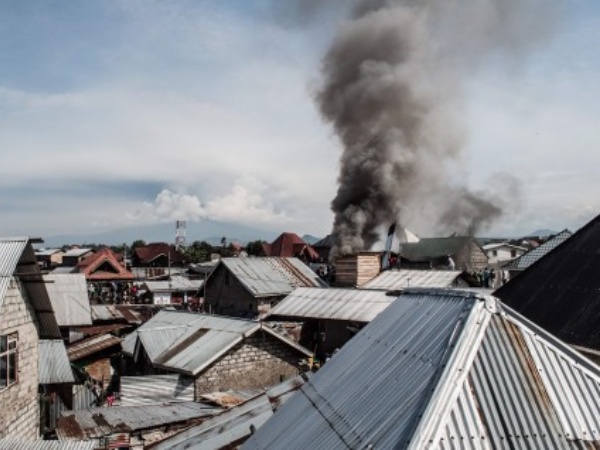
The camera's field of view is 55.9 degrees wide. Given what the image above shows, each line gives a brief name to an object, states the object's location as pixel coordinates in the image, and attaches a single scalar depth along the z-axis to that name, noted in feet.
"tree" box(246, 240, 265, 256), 277.23
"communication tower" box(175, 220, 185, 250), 314.76
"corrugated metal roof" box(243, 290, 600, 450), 15.38
